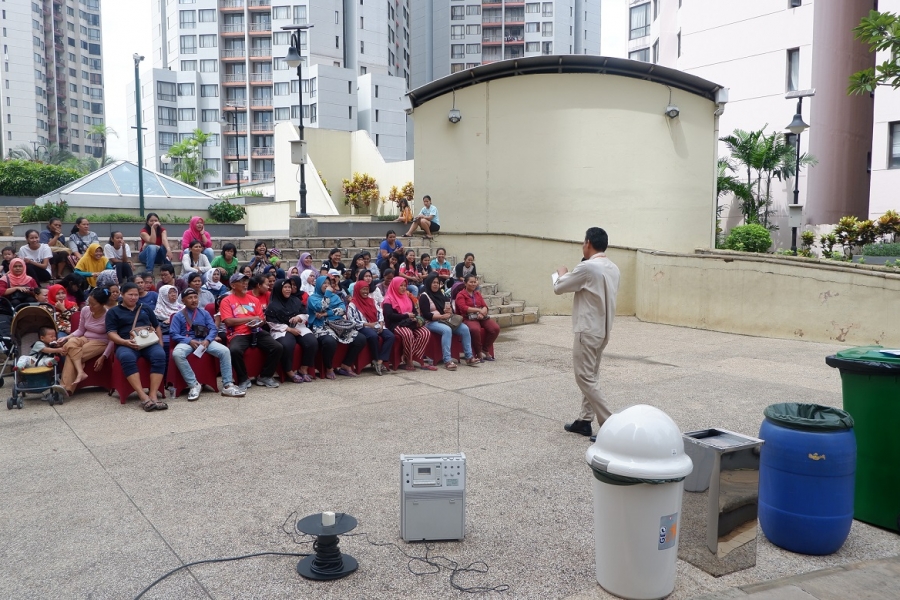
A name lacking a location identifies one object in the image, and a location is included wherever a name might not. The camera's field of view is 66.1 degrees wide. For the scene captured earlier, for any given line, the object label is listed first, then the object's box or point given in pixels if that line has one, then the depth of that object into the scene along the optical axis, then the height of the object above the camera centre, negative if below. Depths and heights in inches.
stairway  605.6 -15.3
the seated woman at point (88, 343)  338.0 -52.9
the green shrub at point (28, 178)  1365.7 +113.5
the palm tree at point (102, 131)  3393.2 +524.8
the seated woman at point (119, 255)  462.9 -13.7
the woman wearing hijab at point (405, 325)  426.6 -54.9
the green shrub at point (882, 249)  874.1 -11.8
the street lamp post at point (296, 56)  754.8 +197.9
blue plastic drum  173.3 -60.5
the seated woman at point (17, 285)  395.5 -29.2
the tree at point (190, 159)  2593.5 +303.9
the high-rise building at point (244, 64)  2797.7 +718.9
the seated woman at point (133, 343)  325.4 -51.4
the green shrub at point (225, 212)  1012.5 +34.6
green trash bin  183.8 -49.4
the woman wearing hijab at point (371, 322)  409.4 -51.3
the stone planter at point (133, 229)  790.5 +7.6
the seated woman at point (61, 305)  386.9 -40.3
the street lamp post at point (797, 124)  798.5 +133.2
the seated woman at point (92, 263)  444.6 -18.4
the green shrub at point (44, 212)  839.1 +27.7
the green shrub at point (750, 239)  935.7 +0.4
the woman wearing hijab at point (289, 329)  379.2 -51.5
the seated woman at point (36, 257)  426.9 -14.1
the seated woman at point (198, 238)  497.4 -1.8
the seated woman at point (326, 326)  394.3 -50.6
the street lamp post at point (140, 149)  1065.9 +135.0
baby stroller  326.3 -63.3
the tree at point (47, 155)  2702.0 +328.6
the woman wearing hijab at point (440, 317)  437.1 -50.5
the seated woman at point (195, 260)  487.2 -17.6
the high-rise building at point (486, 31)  3312.0 +995.4
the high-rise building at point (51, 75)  3444.9 +872.2
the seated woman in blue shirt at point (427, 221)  692.1 +16.0
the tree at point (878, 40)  209.6 +61.8
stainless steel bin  160.6 -62.0
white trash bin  144.5 -55.2
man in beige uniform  261.0 -26.4
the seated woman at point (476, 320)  450.3 -54.3
